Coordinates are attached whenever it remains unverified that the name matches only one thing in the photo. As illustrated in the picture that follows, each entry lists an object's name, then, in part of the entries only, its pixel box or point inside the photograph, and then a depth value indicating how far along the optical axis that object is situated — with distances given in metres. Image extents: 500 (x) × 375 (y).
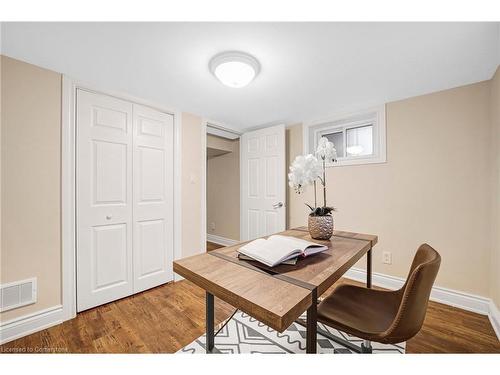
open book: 0.90
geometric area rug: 1.37
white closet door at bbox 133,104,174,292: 2.16
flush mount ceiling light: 1.45
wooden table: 0.61
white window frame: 2.29
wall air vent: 1.42
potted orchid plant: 1.29
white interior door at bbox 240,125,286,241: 2.91
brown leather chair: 0.81
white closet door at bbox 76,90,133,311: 1.81
